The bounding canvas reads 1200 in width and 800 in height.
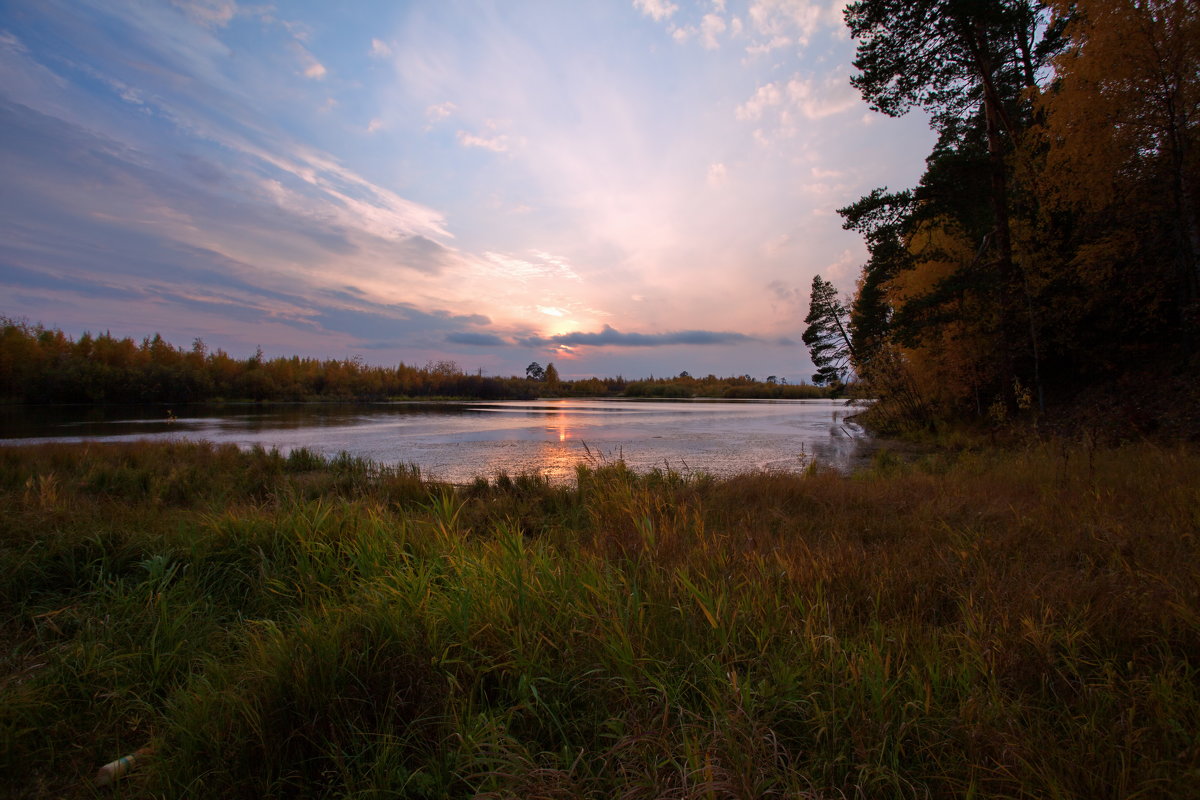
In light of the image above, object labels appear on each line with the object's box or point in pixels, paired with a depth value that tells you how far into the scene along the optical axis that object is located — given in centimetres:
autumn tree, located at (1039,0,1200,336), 1105
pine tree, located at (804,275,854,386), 3588
